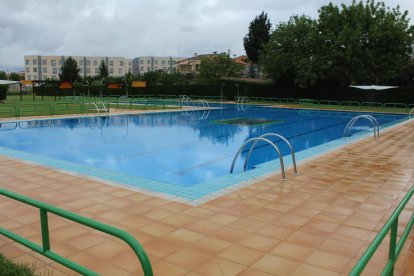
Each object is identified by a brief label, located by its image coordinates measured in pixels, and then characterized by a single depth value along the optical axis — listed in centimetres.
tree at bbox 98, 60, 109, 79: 6668
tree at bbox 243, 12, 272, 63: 4625
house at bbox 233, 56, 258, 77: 5153
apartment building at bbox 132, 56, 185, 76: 12256
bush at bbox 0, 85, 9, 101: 2992
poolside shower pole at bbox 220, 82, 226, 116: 3631
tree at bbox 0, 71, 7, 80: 7353
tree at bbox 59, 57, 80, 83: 5878
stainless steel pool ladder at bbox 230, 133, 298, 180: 699
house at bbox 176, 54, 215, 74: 8797
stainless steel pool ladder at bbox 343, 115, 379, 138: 1281
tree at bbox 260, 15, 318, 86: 2964
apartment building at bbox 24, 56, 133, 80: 10781
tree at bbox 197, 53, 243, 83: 4656
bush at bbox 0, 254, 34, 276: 327
